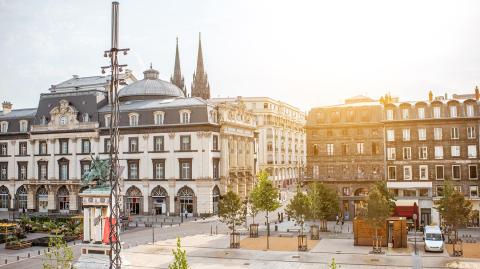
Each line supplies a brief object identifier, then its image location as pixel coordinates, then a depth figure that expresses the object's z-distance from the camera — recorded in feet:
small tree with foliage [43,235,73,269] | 77.51
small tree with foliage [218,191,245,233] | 164.14
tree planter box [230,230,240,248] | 153.13
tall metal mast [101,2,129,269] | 81.66
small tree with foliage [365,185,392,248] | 144.46
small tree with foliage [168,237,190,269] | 60.43
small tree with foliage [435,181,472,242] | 152.87
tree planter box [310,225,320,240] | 168.13
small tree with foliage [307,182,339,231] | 177.06
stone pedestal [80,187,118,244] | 119.55
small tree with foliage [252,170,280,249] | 185.78
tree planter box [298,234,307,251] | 146.72
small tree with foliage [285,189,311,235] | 165.07
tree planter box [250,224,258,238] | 175.73
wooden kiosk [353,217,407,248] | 149.28
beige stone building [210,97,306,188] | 409.69
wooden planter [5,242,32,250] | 158.30
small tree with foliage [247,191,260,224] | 182.27
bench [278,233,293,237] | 179.22
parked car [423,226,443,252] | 139.85
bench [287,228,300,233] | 187.15
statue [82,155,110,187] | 121.41
